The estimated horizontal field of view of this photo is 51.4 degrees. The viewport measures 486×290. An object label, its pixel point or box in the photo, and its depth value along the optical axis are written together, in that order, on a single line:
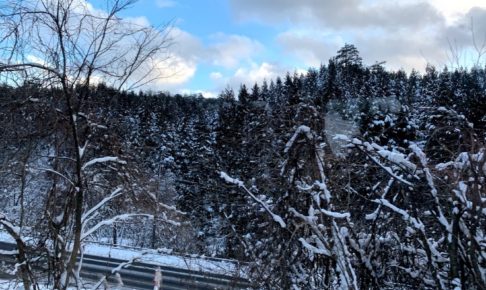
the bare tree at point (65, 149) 4.57
